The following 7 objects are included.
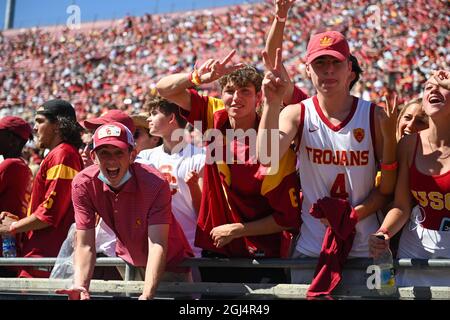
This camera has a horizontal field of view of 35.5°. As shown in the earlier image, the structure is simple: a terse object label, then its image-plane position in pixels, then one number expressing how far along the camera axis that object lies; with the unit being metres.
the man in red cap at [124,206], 3.28
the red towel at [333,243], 3.14
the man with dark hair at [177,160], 3.98
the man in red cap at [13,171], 4.39
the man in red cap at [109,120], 4.04
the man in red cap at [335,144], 3.28
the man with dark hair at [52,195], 4.04
